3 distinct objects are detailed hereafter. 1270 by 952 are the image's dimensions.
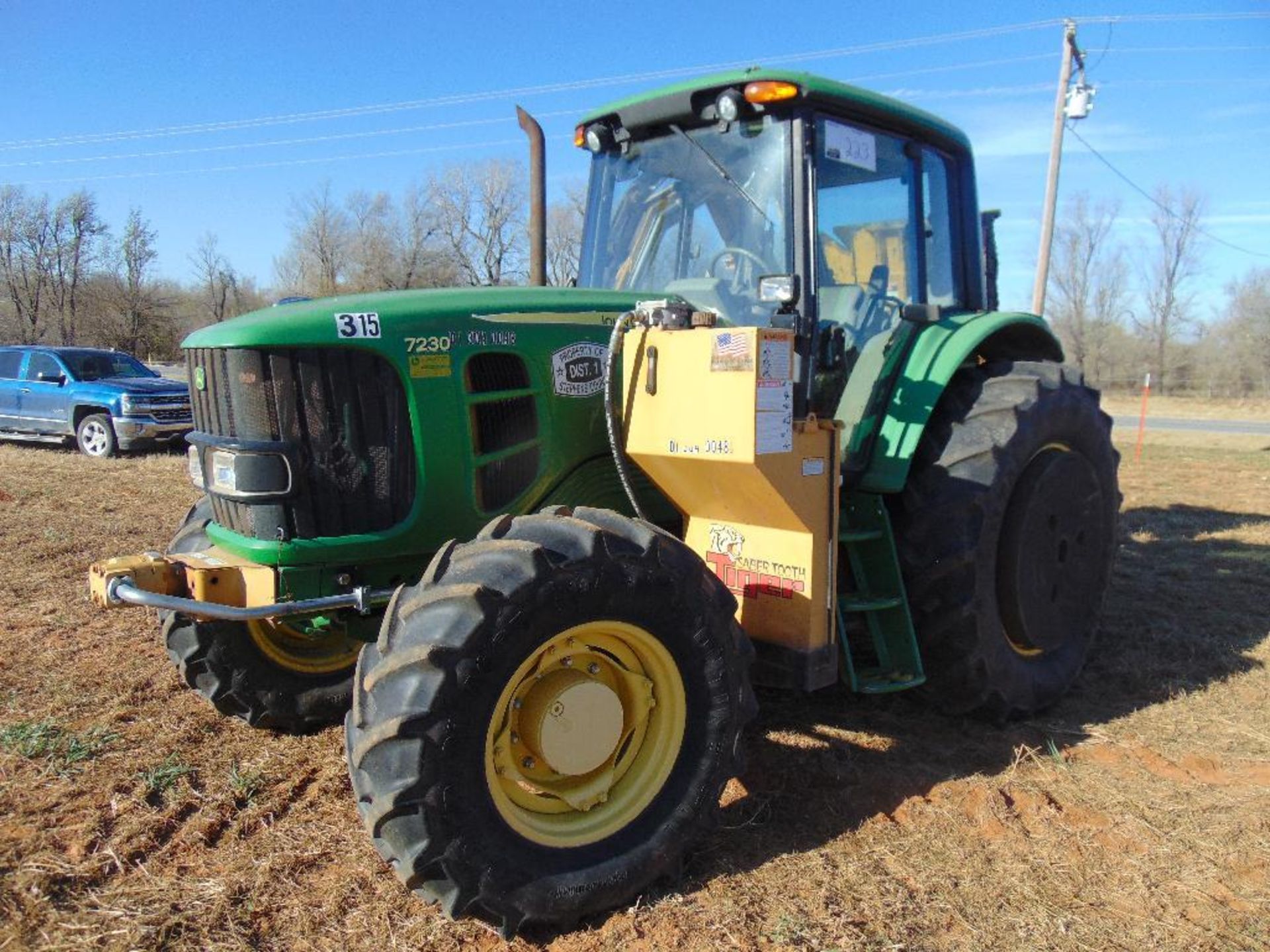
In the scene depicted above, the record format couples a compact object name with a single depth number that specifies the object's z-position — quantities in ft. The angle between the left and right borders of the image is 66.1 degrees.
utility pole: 54.70
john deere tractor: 8.73
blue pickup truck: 45.98
